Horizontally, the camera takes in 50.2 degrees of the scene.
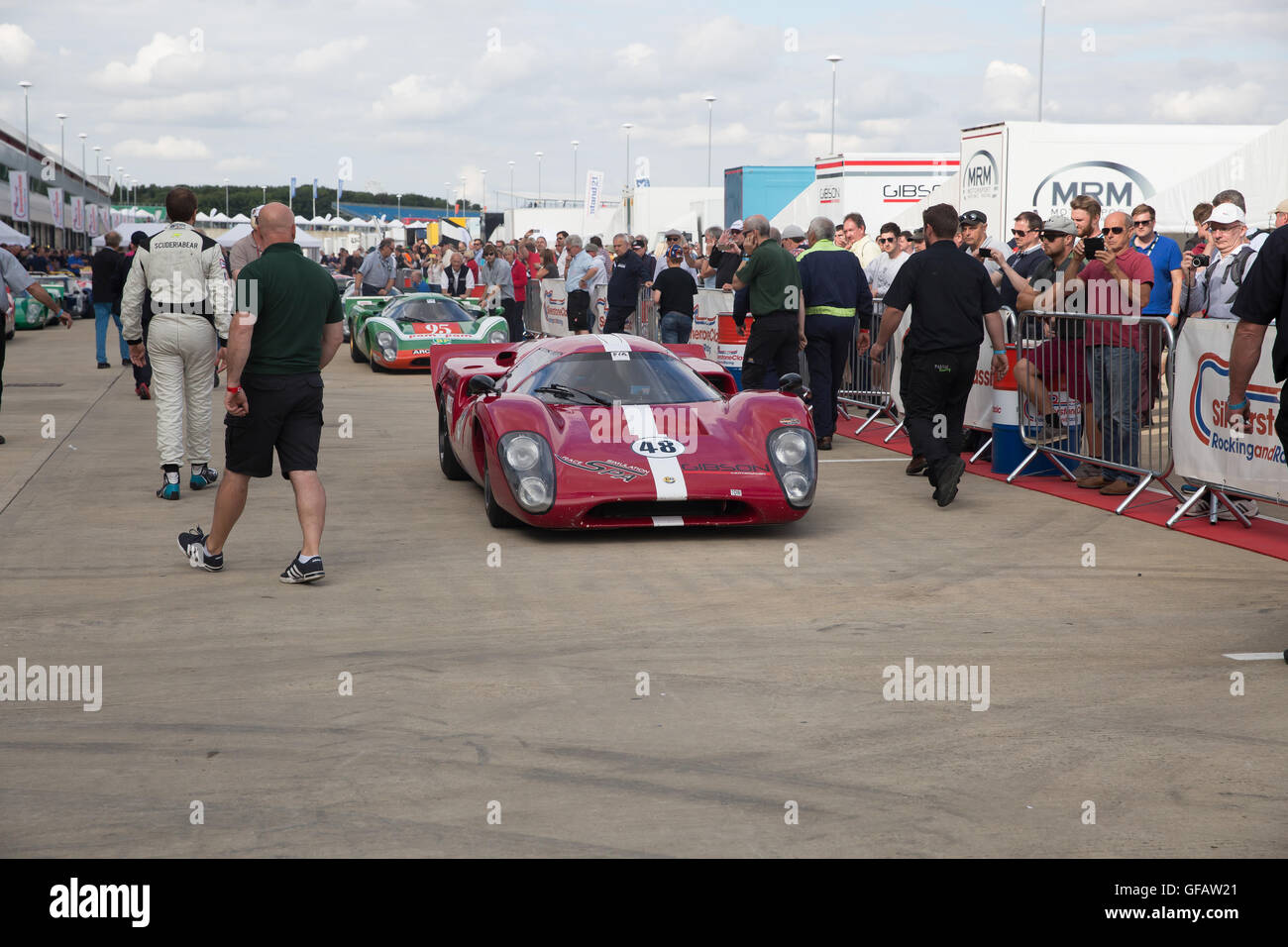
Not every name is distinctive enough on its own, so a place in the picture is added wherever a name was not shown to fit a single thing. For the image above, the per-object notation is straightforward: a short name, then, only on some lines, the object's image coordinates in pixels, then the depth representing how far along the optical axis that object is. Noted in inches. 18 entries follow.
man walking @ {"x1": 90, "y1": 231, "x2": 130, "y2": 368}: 756.0
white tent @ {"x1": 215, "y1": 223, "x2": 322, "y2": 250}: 1232.2
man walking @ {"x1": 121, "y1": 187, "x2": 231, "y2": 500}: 362.6
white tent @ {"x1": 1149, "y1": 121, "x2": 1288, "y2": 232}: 786.2
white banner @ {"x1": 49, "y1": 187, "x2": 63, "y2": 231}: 2778.3
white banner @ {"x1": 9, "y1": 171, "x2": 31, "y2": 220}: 2301.9
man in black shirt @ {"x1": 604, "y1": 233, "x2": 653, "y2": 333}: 724.7
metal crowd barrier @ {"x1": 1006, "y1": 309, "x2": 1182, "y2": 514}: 356.5
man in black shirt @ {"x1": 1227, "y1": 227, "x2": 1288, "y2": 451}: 209.2
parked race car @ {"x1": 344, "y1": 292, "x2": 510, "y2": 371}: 773.9
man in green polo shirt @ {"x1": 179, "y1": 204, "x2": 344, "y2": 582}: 267.0
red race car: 307.9
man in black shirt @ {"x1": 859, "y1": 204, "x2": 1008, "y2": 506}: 361.7
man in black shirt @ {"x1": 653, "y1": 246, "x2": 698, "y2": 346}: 674.2
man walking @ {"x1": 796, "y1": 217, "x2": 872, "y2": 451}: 468.8
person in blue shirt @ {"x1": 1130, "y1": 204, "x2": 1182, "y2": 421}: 419.8
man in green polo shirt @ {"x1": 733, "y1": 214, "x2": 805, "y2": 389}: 451.5
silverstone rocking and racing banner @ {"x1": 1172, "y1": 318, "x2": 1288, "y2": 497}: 305.0
